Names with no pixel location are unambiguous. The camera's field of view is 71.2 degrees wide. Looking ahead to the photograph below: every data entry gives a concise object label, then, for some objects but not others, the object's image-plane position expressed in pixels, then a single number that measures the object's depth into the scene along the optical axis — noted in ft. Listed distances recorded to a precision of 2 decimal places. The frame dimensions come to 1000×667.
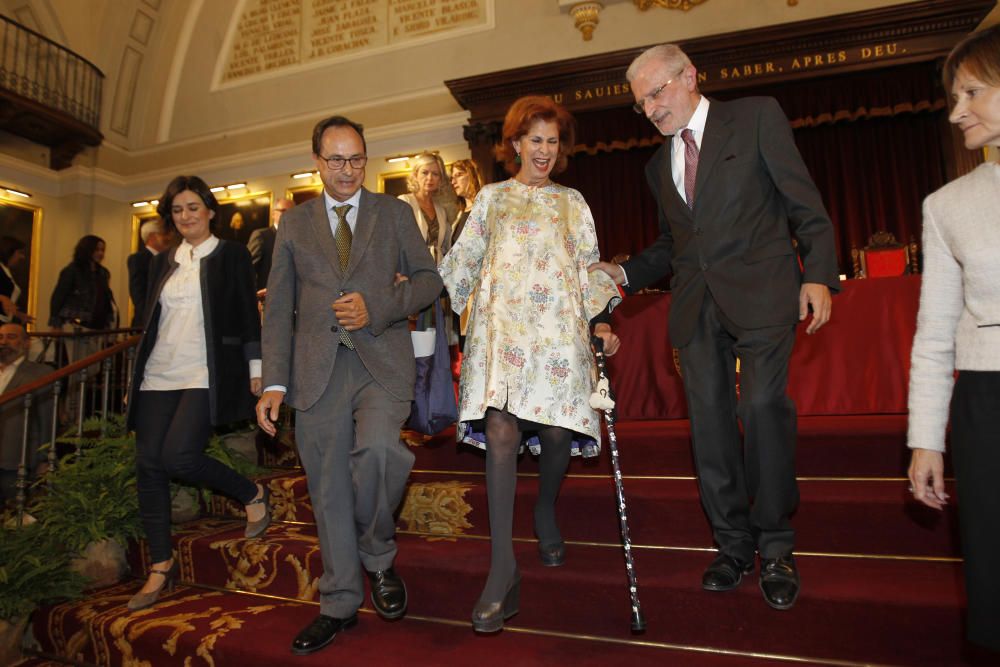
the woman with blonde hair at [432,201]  15.24
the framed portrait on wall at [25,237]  32.32
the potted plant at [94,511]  11.59
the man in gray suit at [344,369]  7.98
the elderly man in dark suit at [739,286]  7.28
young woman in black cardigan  10.06
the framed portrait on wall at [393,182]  30.60
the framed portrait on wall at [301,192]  31.99
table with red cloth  13.69
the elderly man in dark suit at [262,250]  19.30
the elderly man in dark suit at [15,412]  16.43
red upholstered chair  17.62
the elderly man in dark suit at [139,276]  13.23
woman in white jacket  4.25
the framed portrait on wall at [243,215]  33.04
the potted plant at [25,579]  10.49
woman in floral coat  7.87
